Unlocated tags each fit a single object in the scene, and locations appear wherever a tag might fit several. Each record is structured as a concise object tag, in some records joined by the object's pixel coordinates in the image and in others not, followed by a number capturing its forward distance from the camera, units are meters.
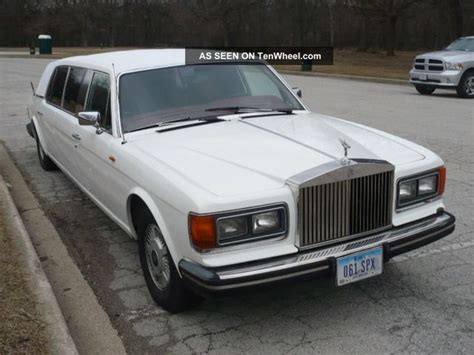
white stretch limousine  3.10
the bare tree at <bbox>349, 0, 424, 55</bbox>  39.19
